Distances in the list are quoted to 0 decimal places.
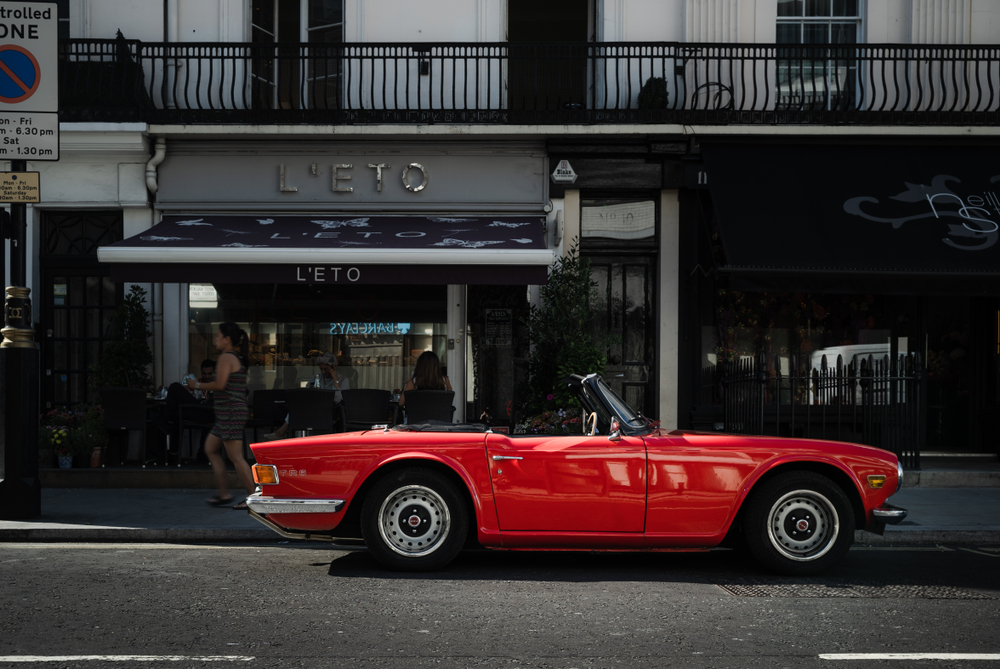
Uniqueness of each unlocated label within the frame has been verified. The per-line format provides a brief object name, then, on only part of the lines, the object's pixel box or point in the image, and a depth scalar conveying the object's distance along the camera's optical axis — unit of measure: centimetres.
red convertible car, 579
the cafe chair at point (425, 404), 1030
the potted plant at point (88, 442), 1029
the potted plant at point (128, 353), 1137
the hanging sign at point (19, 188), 797
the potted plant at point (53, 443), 1024
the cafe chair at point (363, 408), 1058
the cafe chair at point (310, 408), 1022
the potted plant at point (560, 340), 1070
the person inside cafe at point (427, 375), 1059
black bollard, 782
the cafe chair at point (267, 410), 1105
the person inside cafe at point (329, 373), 1156
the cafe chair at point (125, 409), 1018
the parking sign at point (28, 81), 800
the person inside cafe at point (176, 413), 1062
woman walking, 837
